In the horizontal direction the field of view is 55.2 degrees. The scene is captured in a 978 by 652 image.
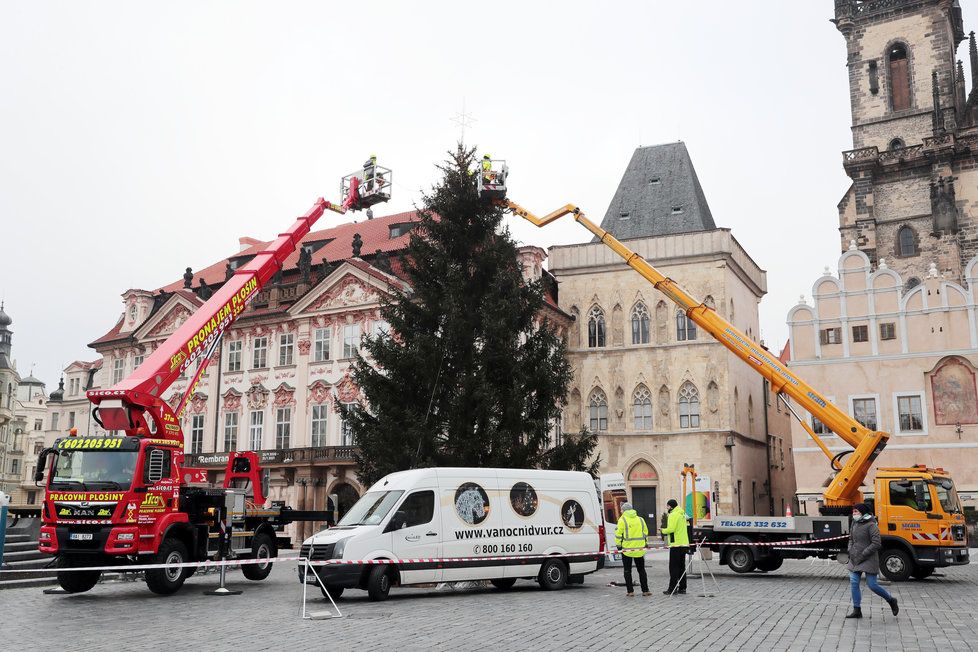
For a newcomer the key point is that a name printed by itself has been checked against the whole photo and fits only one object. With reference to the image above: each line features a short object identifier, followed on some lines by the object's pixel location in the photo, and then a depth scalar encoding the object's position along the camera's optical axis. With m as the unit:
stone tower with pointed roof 41.38
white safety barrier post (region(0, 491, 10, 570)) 19.91
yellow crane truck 20.61
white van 15.88
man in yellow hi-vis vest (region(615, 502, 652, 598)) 16.55
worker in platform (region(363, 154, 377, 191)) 24.78
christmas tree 22.00
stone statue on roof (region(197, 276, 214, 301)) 48.03
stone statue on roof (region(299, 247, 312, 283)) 45.03
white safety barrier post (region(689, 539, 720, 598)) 21.48
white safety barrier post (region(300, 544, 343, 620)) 13.15
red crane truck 16.69
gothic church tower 48.19
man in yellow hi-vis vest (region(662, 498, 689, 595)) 16.62
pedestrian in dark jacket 12.73
